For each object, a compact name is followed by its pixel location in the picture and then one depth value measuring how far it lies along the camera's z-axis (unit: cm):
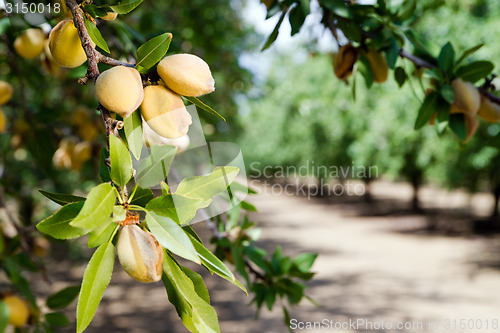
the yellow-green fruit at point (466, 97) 84
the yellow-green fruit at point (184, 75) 47
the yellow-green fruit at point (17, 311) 111
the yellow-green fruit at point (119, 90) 42
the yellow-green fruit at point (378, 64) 99
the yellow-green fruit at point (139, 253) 42
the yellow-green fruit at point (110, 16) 54
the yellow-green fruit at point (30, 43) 97
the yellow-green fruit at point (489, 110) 89
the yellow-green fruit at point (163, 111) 47
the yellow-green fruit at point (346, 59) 98
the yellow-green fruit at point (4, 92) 120
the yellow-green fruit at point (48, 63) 92
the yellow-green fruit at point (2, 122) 125
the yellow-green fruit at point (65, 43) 51
